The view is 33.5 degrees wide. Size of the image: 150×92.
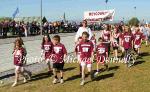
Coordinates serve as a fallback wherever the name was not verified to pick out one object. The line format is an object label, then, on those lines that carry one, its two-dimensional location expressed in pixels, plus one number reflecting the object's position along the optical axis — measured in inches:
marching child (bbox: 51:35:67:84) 344.7
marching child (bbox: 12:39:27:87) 343.3
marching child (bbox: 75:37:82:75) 349.4
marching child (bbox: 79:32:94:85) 339.1
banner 685.9
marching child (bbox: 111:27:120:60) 519.9
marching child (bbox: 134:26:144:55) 528.1
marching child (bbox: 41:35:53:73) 383.6
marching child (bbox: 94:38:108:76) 396.2
